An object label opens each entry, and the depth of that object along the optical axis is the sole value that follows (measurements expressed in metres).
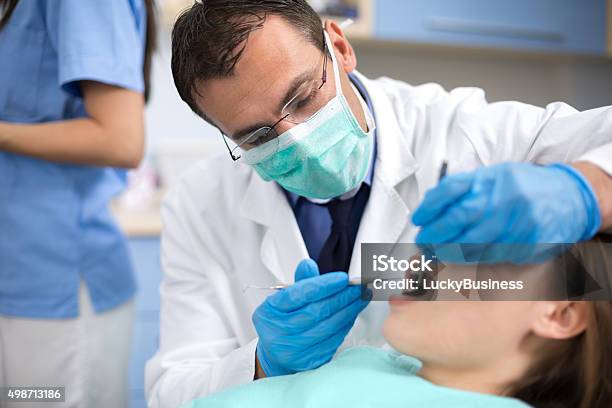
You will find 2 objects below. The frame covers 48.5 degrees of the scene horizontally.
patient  0.93
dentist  1.06
